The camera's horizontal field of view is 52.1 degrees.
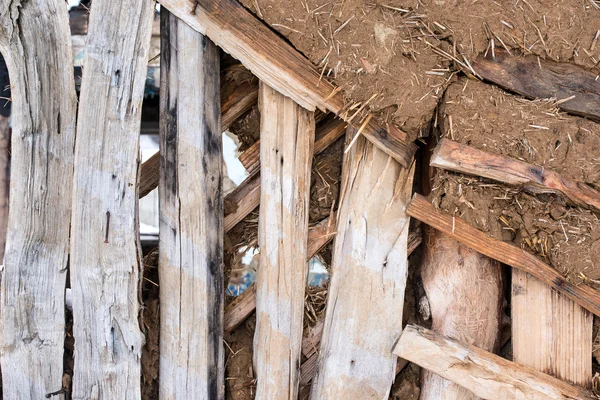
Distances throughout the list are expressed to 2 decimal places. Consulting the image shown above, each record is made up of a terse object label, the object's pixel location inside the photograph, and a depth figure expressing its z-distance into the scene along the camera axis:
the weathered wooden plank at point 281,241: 2.36
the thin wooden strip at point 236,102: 2.48
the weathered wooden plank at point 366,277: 2.39
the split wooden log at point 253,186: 2.45
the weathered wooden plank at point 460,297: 2.42
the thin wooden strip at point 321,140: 2.45
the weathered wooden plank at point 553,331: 2.36
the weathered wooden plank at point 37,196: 2.26
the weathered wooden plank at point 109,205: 2.25
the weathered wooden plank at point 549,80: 2.21
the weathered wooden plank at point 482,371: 2.33
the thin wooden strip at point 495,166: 2.16
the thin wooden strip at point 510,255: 2.28
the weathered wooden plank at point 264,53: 2.23
